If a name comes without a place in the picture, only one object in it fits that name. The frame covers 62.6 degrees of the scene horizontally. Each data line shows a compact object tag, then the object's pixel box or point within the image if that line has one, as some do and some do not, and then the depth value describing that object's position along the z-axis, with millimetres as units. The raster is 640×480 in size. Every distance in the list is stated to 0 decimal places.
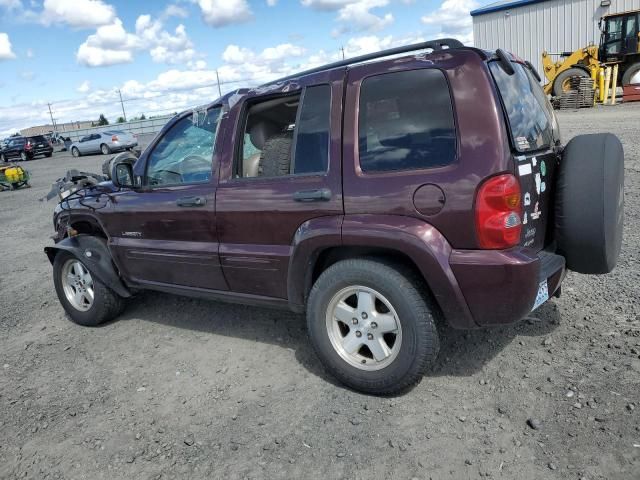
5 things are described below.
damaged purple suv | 2709
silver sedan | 29500
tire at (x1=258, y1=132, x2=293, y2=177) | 3410
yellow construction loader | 19422
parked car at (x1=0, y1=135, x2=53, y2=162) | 32562
